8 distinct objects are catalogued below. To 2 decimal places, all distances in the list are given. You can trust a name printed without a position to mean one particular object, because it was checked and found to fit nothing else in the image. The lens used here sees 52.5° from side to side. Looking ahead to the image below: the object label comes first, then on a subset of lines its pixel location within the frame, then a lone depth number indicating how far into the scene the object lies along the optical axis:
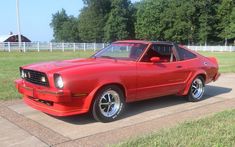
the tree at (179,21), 48.38
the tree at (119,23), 54.26
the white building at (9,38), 53.26
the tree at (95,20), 57.43
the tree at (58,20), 75.41
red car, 3.91
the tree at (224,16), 46.05
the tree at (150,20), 52.64
